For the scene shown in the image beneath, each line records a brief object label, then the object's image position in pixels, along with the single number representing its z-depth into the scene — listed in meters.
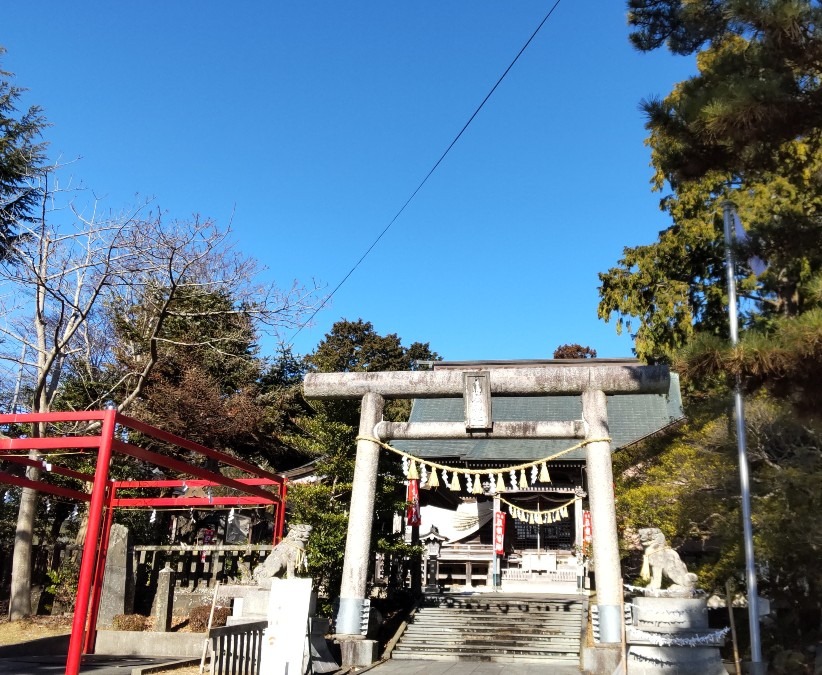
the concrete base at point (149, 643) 10.56
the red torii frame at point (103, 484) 6.60
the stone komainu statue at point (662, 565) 8.95
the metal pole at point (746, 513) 8.74
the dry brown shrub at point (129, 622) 11.59
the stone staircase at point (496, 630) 11.45
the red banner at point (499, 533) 18.83
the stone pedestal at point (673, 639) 8.32
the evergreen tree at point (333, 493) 12.88
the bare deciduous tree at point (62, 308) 12.62
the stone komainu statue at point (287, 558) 9.47
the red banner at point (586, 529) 17.14
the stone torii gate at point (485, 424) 10.10
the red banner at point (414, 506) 15.16
